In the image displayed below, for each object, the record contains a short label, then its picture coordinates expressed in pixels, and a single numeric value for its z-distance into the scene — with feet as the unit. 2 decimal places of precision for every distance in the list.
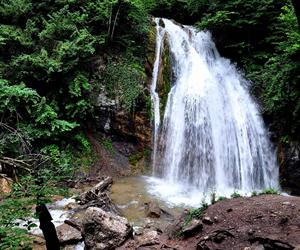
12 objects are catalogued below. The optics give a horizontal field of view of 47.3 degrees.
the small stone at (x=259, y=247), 17.83
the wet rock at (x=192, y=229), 21.36
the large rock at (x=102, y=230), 21.43
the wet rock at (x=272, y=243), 17.06
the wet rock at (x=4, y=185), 28.74
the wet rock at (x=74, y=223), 24.85
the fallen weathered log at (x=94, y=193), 29.60
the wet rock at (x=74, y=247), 22.60
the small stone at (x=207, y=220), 21.53
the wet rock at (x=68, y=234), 23.00
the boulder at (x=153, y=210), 28.22
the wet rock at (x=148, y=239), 21.59
